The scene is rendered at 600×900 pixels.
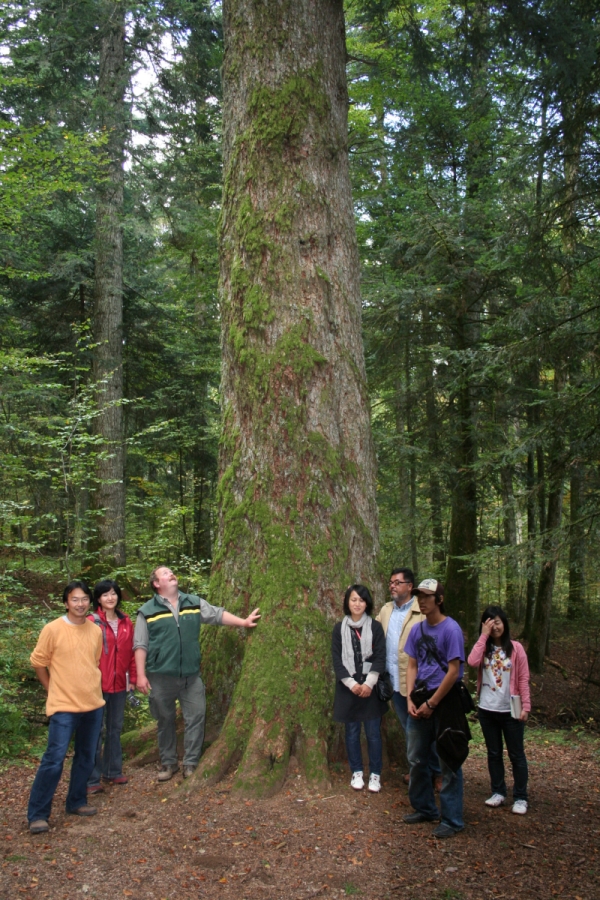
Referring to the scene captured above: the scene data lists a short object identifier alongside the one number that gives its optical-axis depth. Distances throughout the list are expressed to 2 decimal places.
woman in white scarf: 4.54
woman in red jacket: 5.05
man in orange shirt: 4.41
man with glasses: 4.93
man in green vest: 4.83
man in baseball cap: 4.15
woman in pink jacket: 4.72
